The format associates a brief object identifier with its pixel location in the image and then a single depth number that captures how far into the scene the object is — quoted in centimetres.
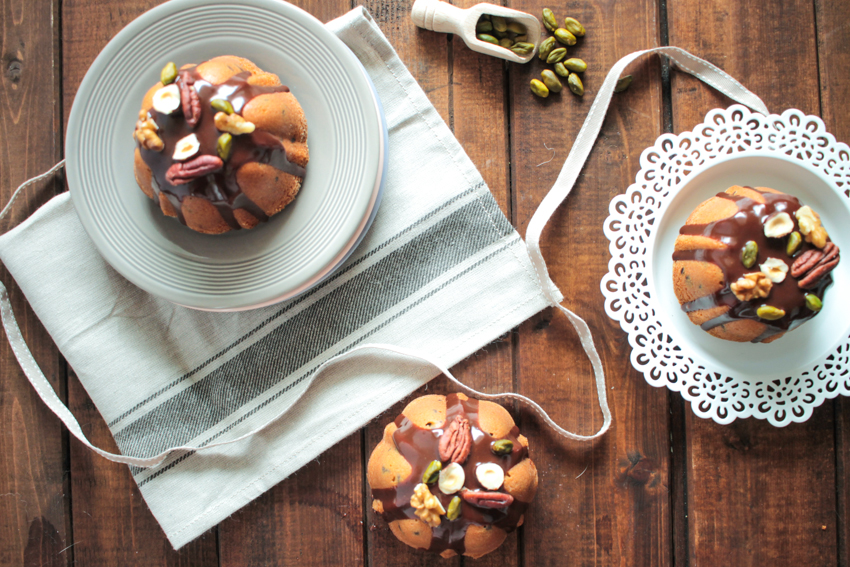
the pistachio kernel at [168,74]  74
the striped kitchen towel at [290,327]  82
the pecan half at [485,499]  75
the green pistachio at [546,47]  82
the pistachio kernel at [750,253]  75
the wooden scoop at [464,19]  81
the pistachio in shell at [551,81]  82
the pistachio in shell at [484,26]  82
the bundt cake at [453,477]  75
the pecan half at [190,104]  74
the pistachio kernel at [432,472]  75
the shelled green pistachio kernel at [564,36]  82
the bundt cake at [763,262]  75
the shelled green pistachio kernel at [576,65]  82
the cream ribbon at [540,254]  81
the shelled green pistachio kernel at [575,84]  82
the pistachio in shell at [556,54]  82
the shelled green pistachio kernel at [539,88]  82
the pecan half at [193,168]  74
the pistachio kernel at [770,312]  74
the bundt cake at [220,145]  74
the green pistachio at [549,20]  82
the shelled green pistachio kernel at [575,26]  82
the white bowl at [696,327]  79
